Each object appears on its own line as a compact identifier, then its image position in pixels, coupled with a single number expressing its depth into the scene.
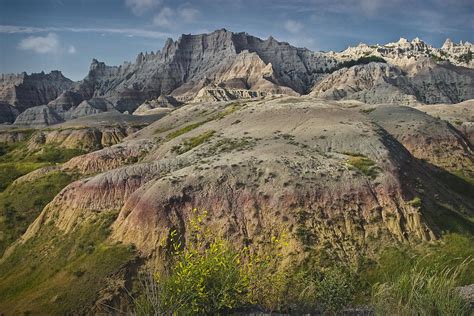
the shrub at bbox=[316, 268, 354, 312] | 23.56
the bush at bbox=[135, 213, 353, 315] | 17.92
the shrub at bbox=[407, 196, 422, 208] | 41.62
